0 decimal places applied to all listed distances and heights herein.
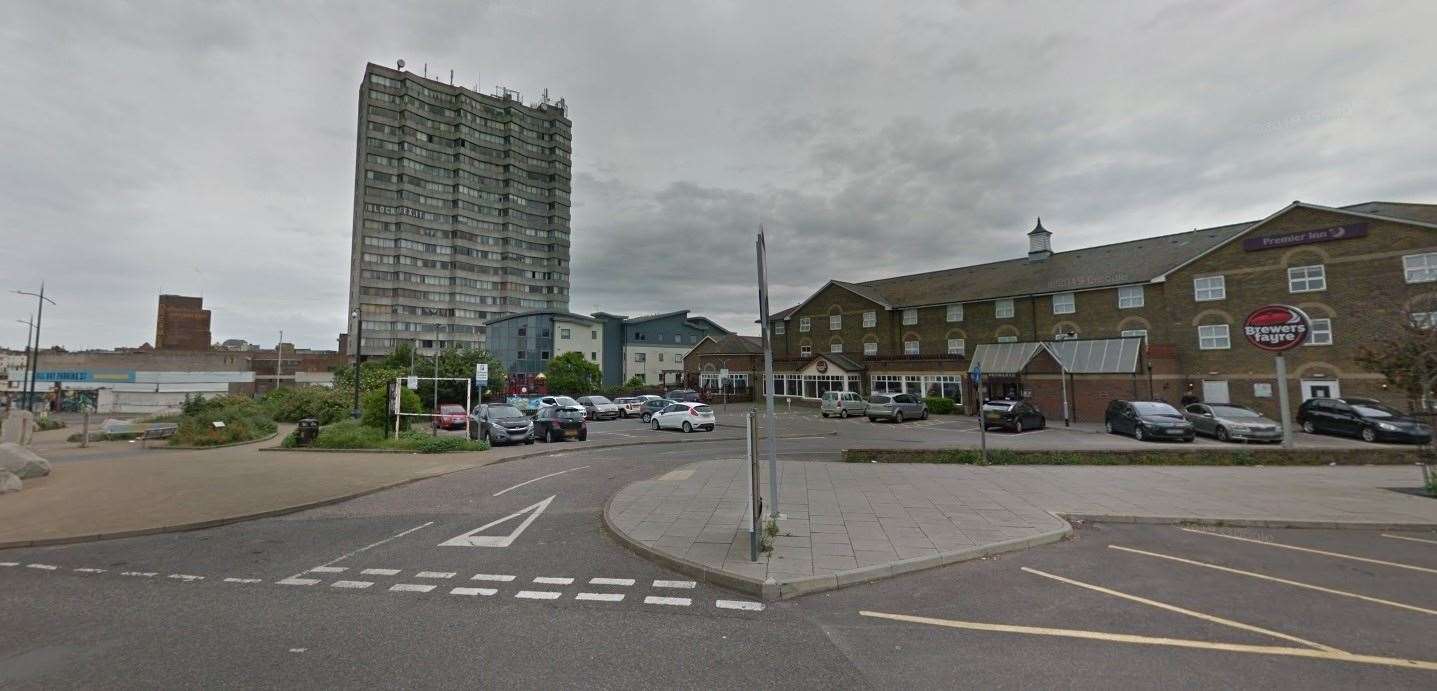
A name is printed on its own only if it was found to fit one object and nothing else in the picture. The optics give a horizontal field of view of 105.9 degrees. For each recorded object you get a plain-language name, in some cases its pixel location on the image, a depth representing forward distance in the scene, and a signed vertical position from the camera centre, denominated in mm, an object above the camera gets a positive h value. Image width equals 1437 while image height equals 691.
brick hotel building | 26250 +3896
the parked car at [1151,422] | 20369 -1726
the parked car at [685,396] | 41462 -1060
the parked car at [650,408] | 32881 -1566
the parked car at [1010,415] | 25484 -1735
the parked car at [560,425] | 21734 -1651
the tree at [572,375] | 47875 +775
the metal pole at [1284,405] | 14836 -808
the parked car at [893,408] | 31391 -1637
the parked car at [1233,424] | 19656 -1772
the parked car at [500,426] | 20156 -1556
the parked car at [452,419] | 25750 -1612
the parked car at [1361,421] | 18516 -1684
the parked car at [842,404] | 34875 -1559
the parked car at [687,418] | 26828 -1765
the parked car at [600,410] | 34469 -1697
